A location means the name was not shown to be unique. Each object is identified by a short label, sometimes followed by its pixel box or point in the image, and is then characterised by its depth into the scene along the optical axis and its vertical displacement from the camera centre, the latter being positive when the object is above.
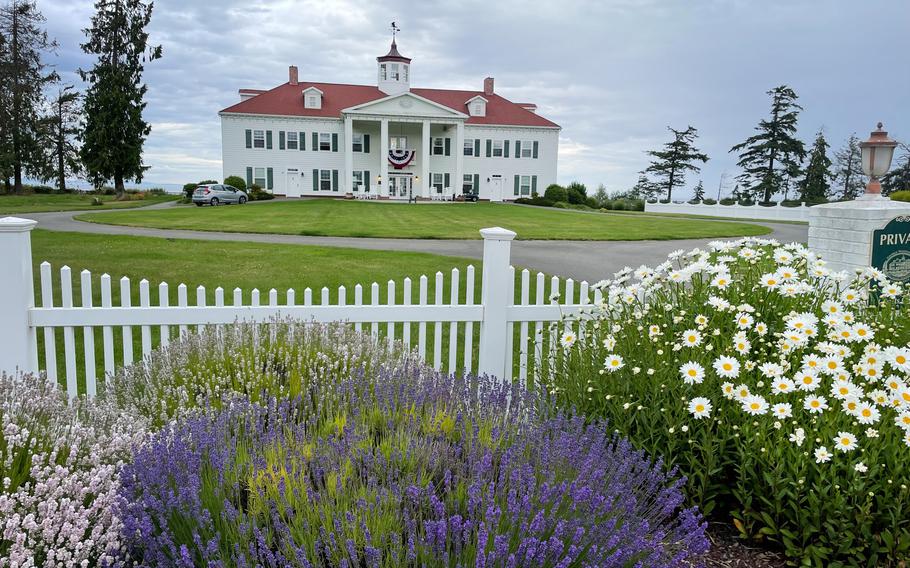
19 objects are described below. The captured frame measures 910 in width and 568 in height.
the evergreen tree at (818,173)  50.34 +3.27
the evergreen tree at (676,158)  57.62 +4.79
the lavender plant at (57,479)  2.28 -1.09
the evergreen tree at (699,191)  60.26 +2.05
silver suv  33.88 +0.46
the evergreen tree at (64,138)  43.94 +4.18
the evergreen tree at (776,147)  51.75 +5.31
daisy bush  2.96 -0.90
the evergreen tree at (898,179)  41.66 +2.49
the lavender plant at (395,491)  2.18 -1.05
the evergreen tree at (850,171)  46.11 +3.21
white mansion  45.06 +4.66
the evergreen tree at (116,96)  38.53 +6.10
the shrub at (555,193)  43.62 +1.16
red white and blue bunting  47.19 +3.48
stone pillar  7.07 -0.13
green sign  7.07 -0.33
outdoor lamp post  8.16 +0.77
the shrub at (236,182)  41.03 +1.36
